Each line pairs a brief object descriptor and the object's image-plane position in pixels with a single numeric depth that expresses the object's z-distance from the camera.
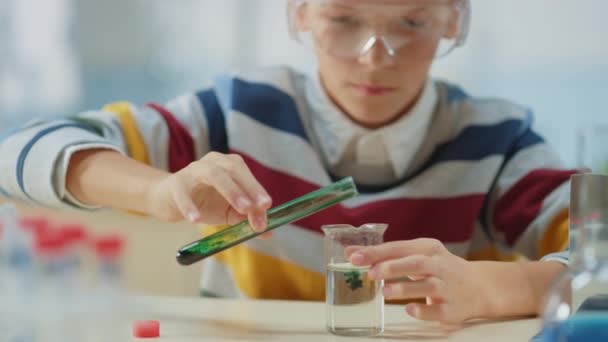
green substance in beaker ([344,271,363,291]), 1.13
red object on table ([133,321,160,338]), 1.12
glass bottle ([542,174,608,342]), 0.91
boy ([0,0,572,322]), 1.31
